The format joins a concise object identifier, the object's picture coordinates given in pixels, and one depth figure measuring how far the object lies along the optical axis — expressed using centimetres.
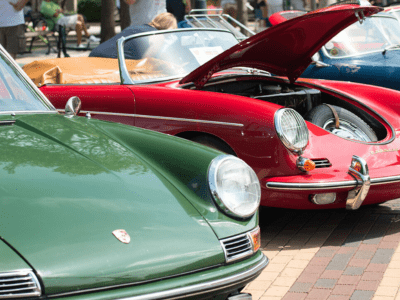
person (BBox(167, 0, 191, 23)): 1173
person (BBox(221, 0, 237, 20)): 1826
